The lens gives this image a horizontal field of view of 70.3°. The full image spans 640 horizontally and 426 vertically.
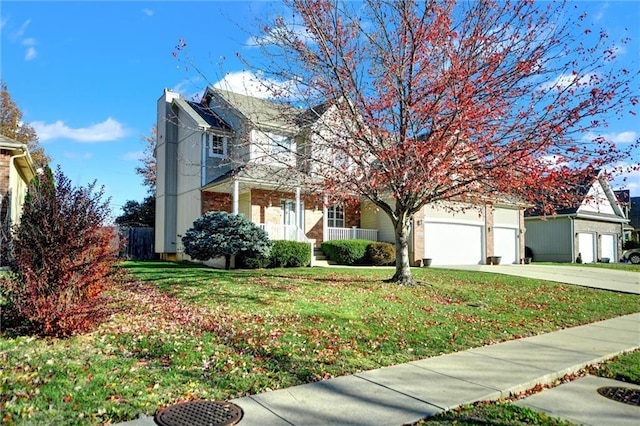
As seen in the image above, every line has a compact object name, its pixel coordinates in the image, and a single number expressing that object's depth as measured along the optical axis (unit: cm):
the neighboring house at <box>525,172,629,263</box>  2858
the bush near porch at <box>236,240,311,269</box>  1560
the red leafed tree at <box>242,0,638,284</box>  986
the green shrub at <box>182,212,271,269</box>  1517
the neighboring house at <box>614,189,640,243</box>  3826
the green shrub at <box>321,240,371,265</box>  1853
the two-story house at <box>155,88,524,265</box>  1856
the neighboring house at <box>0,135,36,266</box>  1402
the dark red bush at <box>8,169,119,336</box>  572
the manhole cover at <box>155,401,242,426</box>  378
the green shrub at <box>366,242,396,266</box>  1909
